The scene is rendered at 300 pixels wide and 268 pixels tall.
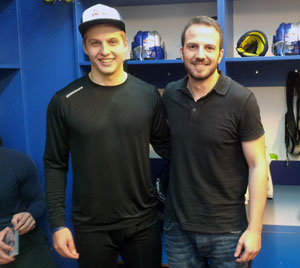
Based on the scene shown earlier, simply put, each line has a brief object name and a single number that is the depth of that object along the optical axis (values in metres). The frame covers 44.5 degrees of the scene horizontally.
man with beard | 1.21
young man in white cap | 1.24
